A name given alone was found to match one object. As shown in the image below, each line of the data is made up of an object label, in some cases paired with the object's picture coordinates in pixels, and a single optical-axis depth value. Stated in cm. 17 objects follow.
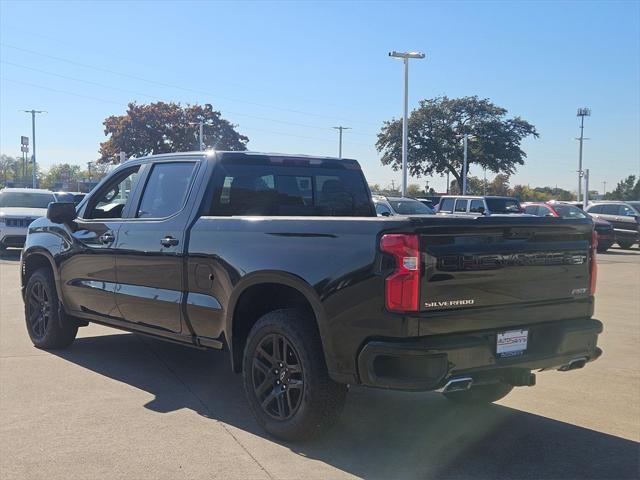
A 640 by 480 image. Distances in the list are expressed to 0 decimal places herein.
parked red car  2377
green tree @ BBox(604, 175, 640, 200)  8712
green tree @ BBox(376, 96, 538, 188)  6181
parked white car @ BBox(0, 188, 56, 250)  1691
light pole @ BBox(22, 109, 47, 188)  7000
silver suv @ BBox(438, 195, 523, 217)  2200
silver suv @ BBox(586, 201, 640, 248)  2512
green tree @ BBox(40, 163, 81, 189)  10326
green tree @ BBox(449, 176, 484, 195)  6988
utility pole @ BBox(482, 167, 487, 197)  8770
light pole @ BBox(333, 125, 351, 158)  7376
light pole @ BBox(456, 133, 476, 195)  5800
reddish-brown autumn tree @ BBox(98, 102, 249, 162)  6150
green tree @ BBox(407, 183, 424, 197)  9147
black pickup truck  388
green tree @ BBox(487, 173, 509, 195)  9687
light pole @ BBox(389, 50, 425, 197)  3647
